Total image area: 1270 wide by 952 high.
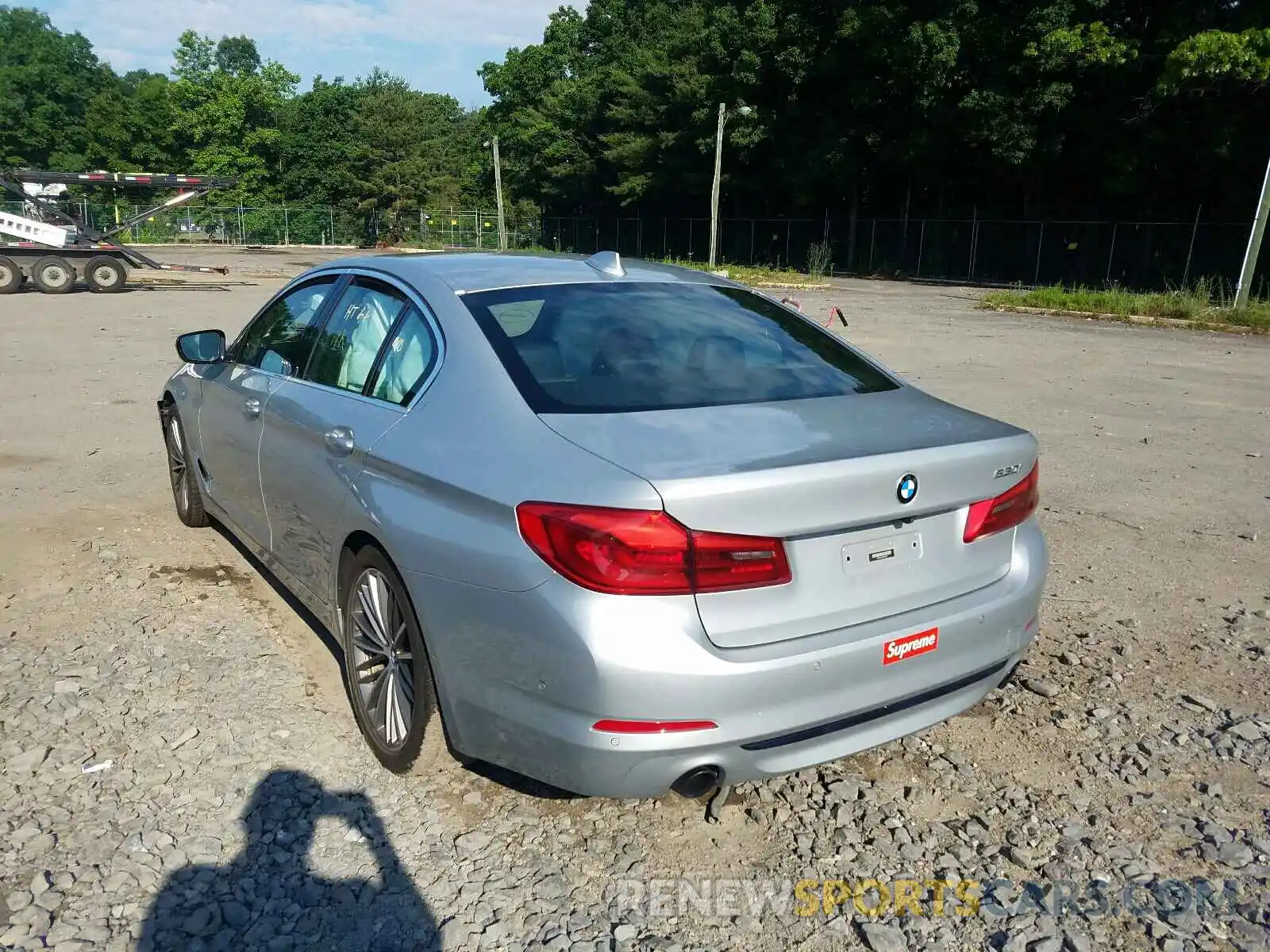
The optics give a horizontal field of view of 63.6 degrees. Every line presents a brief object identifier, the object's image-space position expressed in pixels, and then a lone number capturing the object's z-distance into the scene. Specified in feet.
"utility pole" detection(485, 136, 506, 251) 173.35
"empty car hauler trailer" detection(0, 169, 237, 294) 71.92
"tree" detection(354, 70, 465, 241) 231.91
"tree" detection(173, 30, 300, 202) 280.92
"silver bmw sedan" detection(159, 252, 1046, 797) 8.03
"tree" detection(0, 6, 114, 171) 320.29
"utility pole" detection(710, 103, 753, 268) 115.44
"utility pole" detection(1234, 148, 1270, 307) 70.54
